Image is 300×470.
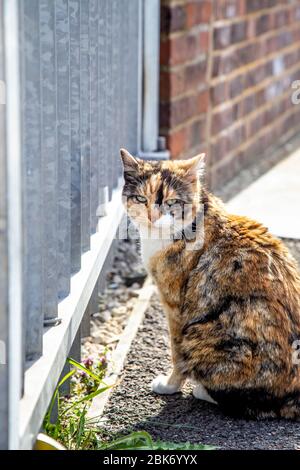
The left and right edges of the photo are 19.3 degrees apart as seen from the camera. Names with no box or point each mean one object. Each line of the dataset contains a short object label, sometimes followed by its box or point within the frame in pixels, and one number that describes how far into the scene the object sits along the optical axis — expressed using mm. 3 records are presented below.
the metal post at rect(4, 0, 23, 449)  2143
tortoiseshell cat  3232
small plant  2855
